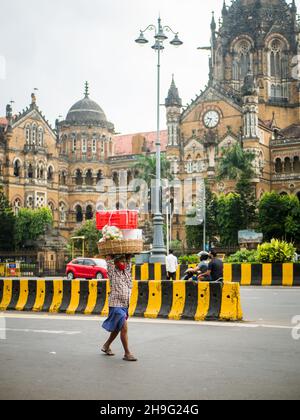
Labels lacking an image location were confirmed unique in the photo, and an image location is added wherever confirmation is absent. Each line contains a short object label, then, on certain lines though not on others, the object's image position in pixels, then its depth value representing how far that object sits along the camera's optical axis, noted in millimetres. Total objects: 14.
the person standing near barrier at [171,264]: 20672
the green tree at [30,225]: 60366
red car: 30906
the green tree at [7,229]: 55188
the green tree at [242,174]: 54719
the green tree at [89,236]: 53491
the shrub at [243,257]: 29748
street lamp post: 26000
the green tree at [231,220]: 54875
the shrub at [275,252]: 26588
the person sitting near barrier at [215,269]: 13656
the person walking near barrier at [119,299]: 8645
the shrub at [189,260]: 34688
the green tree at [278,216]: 51719
